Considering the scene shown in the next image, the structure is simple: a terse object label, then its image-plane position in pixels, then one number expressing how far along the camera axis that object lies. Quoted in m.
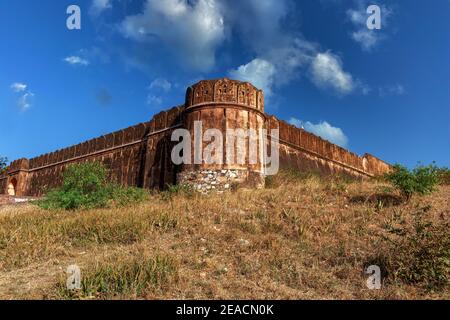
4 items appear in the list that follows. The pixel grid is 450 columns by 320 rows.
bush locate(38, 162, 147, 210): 10.07
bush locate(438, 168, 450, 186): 11.33
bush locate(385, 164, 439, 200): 8.52
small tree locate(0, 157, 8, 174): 34.74
